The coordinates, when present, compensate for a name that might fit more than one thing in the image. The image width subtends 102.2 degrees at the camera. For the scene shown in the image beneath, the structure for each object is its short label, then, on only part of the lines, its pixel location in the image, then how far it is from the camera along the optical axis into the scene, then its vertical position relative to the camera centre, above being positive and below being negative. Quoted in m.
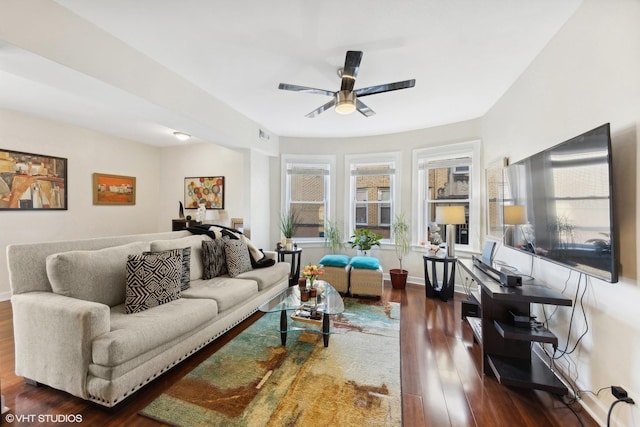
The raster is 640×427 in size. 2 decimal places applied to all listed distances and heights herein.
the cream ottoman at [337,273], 3.90 -0.84
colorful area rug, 1.57 -1.20
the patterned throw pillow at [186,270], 2.56 -0.53
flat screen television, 1.41 +0.08
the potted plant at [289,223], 4.70 -0.11
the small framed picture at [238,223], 4.69 -0.10
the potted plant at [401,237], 4.52 -0.35
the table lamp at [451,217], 3.51 +0.00
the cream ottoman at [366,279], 3.69 -0.89
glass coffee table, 2.31 -0.84
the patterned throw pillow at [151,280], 2.06 -0.53
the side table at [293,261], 4.27 -0.75
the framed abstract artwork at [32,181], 3.54 +0.54
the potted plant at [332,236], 4.91 -0.36
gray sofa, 1.58 -0.73
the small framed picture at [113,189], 4.54 +0.53
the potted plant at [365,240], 4.28 -0.38
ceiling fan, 2.19 +1.18
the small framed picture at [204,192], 5.17 +0.53
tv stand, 1.75 -0.86
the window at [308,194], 5.07 +0.47
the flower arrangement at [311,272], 2.55 -0.54
